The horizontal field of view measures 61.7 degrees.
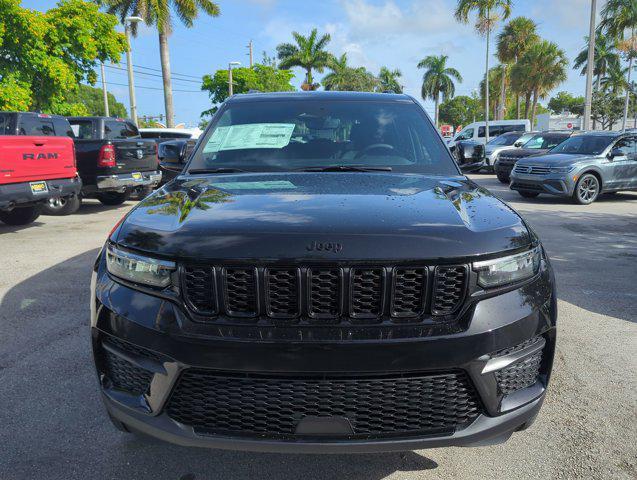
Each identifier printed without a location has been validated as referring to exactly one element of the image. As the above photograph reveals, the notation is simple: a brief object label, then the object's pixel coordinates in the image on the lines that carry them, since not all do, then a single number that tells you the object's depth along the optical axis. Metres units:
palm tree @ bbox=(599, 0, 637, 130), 34.78
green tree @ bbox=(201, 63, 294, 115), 47.56
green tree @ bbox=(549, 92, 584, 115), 85.44
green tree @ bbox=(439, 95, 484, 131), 104.31
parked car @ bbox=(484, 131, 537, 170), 21.55
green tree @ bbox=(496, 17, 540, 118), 46.66
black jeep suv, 1.90
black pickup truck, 10.59
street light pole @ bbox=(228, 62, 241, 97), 37.17
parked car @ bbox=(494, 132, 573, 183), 16.61
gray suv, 12.47
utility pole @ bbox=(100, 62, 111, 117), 43.96
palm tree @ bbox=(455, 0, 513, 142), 36.81
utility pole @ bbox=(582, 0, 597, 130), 23.03
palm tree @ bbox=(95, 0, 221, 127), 29.48
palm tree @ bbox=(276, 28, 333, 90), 54.12
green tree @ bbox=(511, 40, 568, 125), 48.31
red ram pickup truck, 7.62
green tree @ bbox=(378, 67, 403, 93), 76.81
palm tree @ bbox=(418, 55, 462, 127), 63.75
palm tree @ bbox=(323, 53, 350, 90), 62.19
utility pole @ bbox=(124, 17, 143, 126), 26.13
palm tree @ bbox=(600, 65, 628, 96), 59.44
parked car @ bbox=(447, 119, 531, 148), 28.78
